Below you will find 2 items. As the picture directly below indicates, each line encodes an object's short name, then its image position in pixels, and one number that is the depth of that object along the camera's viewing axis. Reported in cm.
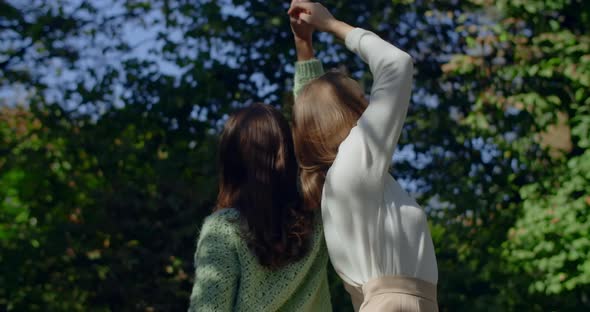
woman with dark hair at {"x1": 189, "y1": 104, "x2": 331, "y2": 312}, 462
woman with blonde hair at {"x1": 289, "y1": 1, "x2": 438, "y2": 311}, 441
